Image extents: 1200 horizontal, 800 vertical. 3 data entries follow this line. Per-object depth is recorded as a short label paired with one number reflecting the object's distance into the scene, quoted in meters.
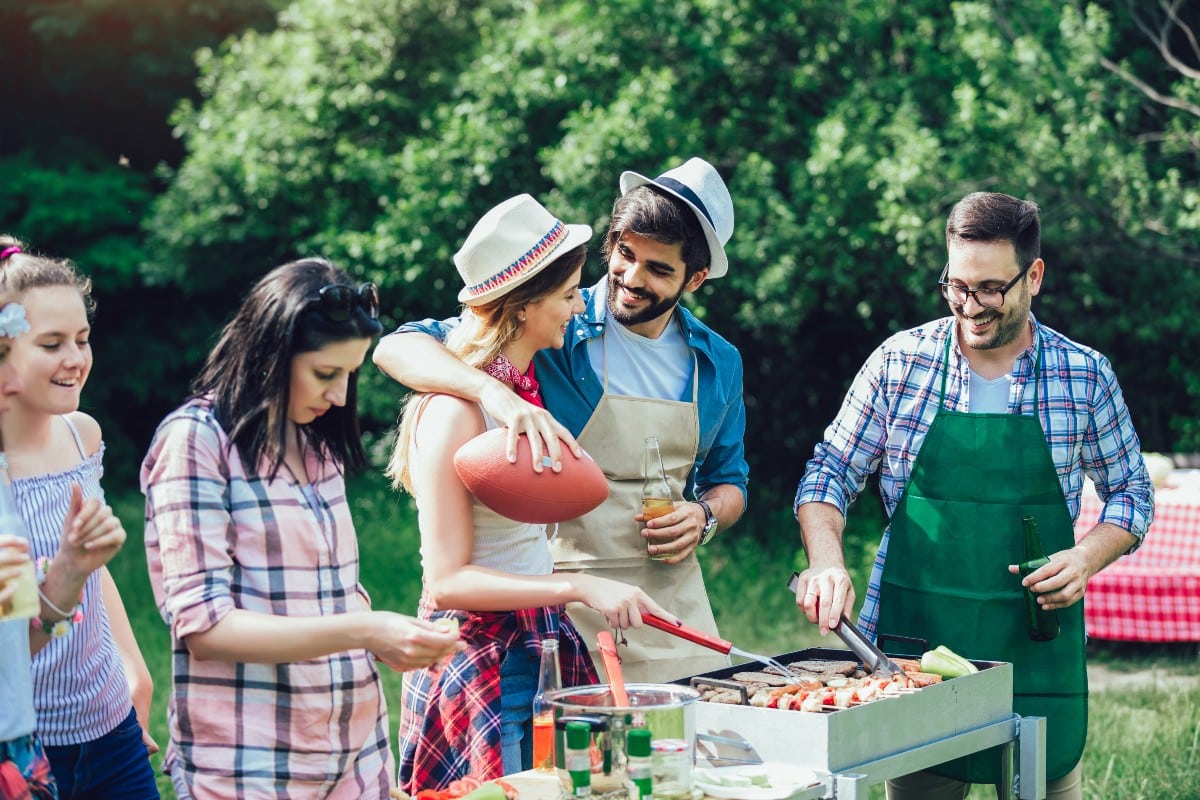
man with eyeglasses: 3.72
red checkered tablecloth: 7.94
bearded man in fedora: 3.62
